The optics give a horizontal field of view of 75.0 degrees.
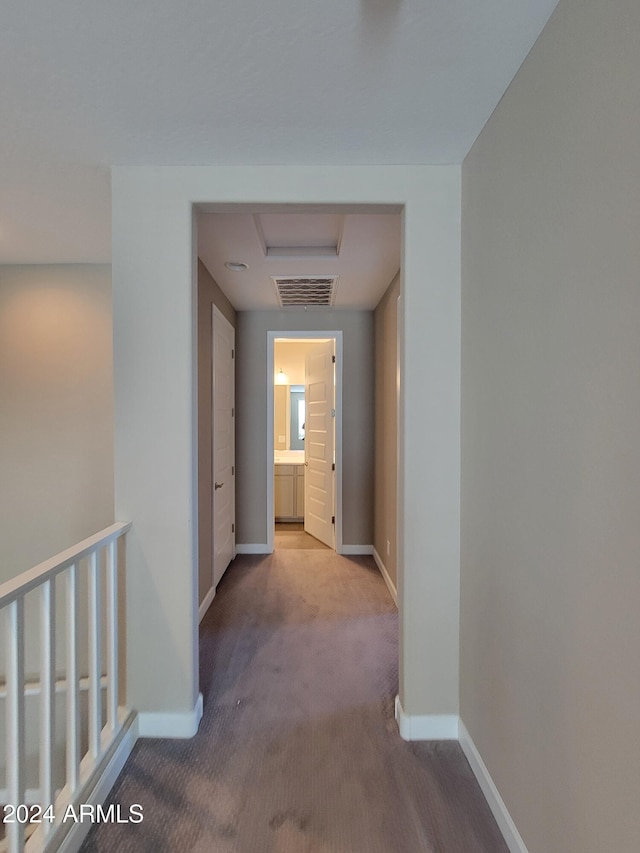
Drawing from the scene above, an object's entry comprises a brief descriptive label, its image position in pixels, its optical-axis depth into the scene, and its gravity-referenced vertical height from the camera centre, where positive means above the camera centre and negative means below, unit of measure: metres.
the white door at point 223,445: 3.30 -0.22
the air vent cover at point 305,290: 3.17 +1.07
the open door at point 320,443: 4.26 -0.25
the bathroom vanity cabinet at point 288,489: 5.51 -0.91
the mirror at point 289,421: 6.13 -0.02
